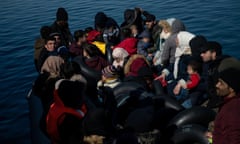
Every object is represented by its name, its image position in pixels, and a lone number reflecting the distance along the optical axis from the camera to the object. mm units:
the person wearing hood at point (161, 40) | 7566
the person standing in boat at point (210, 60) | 5637
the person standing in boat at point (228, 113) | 3379
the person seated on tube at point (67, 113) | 4160
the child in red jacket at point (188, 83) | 5930
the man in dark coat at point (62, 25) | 9144
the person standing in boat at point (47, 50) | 7234
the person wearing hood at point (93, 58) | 7336
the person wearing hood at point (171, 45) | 7129
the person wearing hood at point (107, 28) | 9156
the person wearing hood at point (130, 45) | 7895
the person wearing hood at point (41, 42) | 7828
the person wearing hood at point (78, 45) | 8523
